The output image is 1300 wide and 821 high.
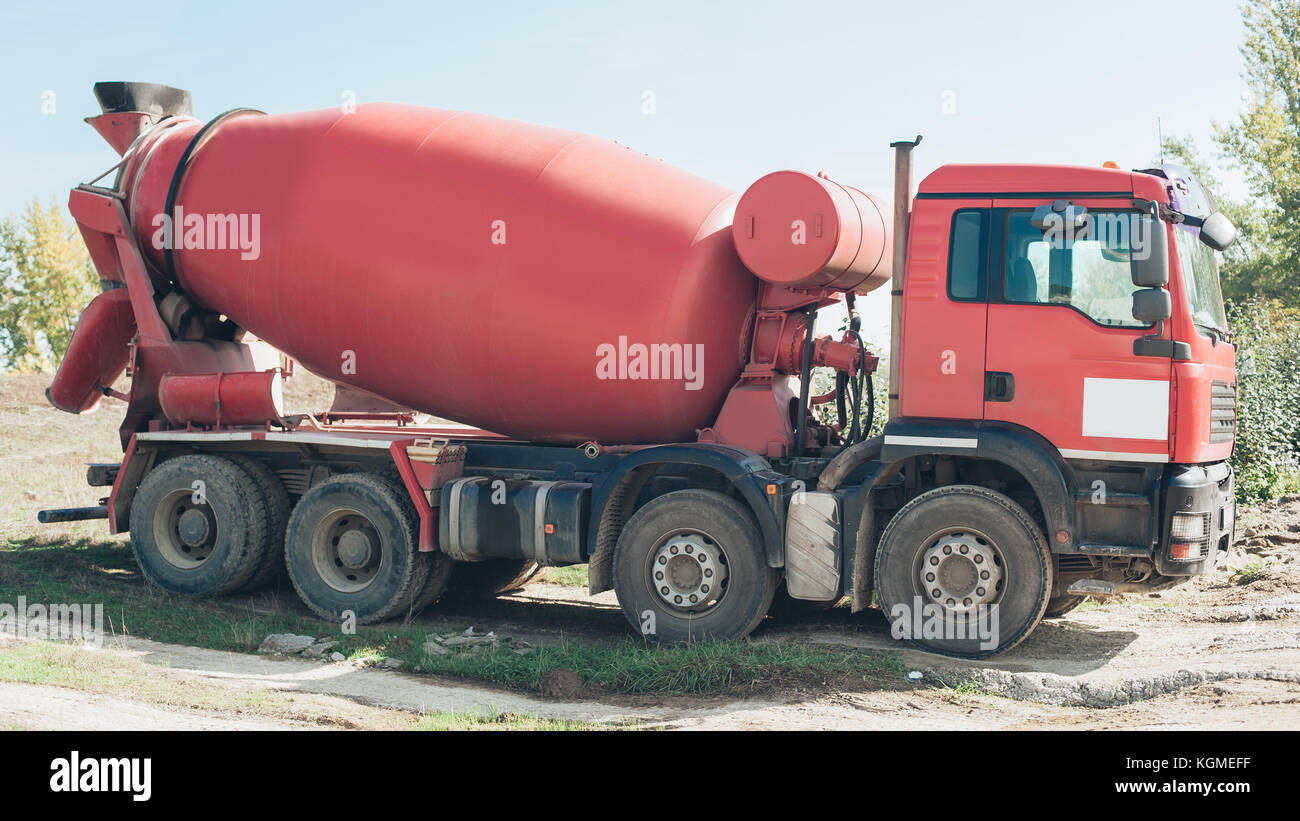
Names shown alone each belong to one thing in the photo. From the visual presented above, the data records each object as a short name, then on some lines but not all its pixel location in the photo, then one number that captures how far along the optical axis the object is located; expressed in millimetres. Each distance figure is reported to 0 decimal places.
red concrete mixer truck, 7406
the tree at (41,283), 36812
